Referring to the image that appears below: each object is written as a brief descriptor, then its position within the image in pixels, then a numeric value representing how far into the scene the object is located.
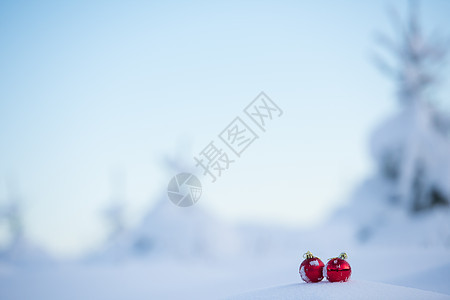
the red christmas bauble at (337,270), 2.92
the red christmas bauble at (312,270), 3.01
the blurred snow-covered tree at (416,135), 9.29
